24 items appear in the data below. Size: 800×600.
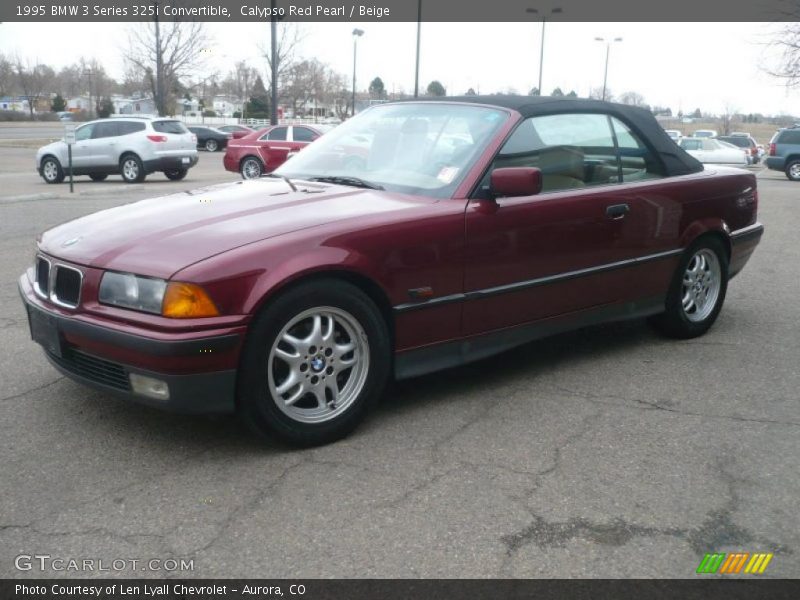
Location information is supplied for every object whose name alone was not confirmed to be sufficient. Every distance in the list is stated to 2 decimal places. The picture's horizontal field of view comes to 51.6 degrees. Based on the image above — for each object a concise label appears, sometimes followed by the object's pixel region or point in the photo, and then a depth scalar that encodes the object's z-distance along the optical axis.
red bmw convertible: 3.27
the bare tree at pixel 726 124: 67.56
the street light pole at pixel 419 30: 34.72
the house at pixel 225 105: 94.11
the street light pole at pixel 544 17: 39.72
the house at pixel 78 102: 103.68
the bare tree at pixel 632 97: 52.59
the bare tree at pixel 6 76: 68.12
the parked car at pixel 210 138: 40.09
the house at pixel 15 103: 87.21
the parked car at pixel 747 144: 36.78
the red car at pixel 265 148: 20.12
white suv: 19.81
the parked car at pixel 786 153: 26.98
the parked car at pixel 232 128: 43.66
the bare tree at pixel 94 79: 86.56
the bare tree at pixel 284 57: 45.91
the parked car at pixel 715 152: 28.00
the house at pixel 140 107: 55.62
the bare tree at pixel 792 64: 23.22
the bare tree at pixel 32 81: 75.75
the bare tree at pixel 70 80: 95.00
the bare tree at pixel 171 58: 38.89
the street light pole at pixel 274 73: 26.62
